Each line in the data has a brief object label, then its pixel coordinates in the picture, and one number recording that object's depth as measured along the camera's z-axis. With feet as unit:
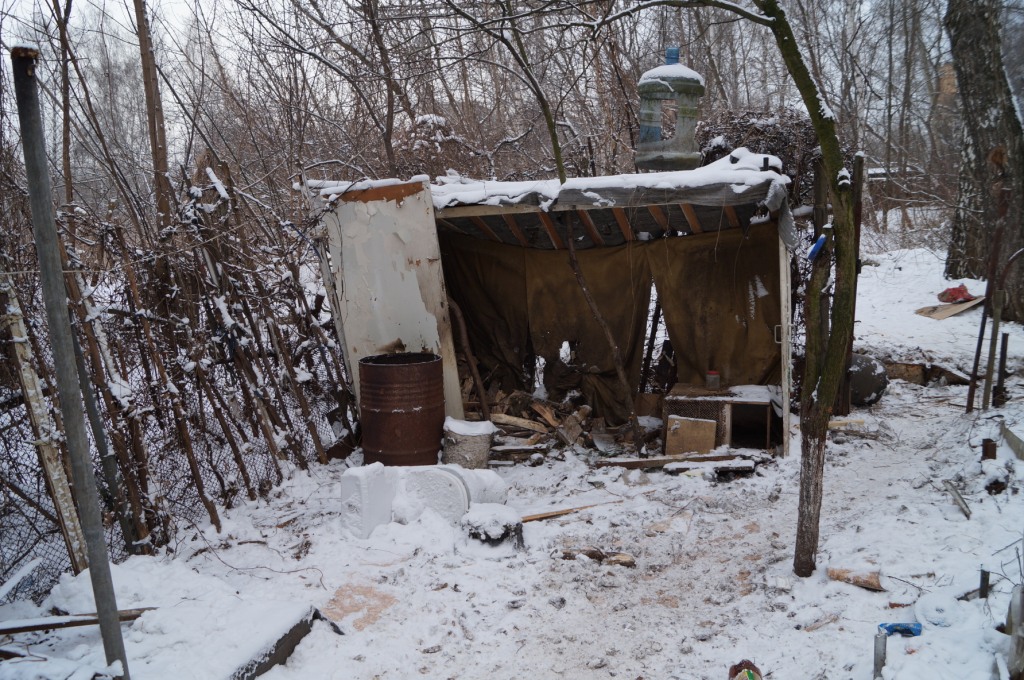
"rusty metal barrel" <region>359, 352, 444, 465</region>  21.30
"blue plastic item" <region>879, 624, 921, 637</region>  11.25
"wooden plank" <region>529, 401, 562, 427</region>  25.66
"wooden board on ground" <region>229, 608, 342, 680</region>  11.14
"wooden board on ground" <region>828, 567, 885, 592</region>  13.41
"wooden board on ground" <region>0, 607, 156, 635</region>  11.22
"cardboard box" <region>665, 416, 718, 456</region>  22.67
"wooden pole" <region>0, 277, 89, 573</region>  12.66
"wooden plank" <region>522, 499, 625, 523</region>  18.58
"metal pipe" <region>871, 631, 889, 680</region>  10.22
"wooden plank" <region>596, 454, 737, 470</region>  21.96
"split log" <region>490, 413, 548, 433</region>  25.22
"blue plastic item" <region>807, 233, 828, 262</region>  12.68
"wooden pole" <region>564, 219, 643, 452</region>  23.32
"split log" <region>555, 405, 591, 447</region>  24.78
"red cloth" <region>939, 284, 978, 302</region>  39.81
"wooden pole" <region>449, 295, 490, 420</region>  25.17
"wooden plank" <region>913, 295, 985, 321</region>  38.55
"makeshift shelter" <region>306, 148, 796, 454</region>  21.16
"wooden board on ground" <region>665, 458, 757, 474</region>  21.04
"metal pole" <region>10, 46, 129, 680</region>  7.59
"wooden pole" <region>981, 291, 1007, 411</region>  22.57
